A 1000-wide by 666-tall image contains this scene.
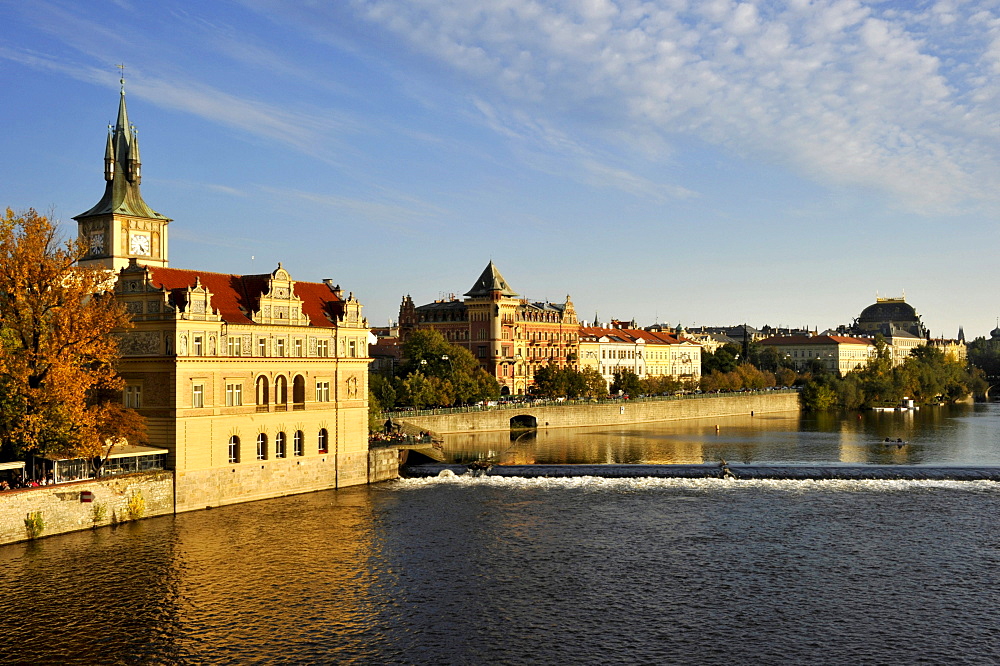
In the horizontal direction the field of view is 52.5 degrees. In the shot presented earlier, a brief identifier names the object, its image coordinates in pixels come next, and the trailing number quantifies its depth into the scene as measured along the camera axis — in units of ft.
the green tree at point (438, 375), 342.03
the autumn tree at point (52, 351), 151.02
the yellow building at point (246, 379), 168.35
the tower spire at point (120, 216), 268.62
